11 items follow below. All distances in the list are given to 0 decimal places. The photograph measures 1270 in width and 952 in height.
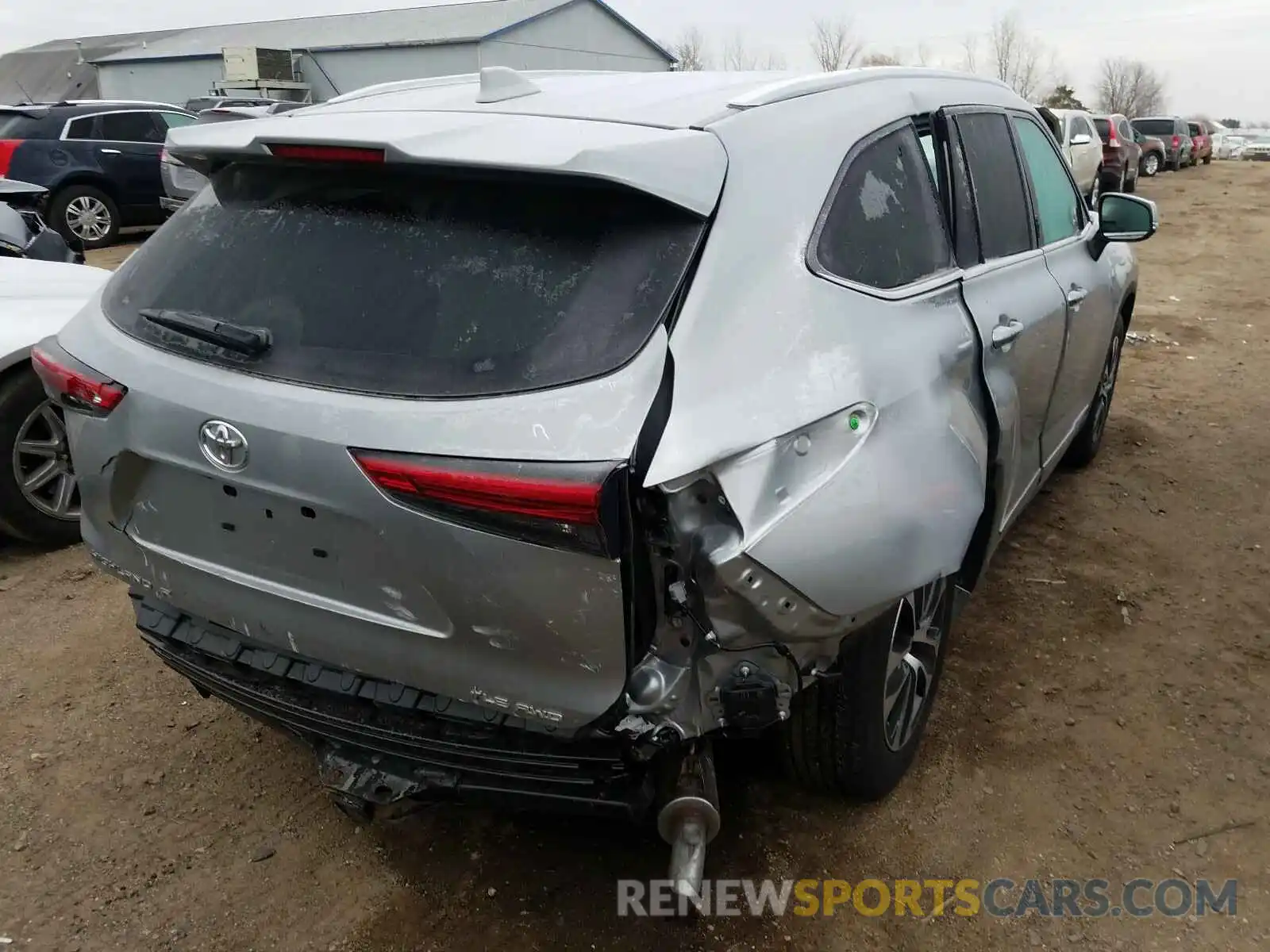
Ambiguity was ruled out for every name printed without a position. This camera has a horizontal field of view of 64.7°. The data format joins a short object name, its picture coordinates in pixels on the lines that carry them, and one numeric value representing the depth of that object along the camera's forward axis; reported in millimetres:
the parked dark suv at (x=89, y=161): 11586
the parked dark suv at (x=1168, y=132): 28234
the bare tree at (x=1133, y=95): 74250
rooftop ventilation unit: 26281
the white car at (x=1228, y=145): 44219
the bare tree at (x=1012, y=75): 52500
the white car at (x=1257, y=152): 42438
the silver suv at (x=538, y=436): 1768
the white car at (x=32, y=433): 3990
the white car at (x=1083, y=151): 14698
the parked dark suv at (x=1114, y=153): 18250
